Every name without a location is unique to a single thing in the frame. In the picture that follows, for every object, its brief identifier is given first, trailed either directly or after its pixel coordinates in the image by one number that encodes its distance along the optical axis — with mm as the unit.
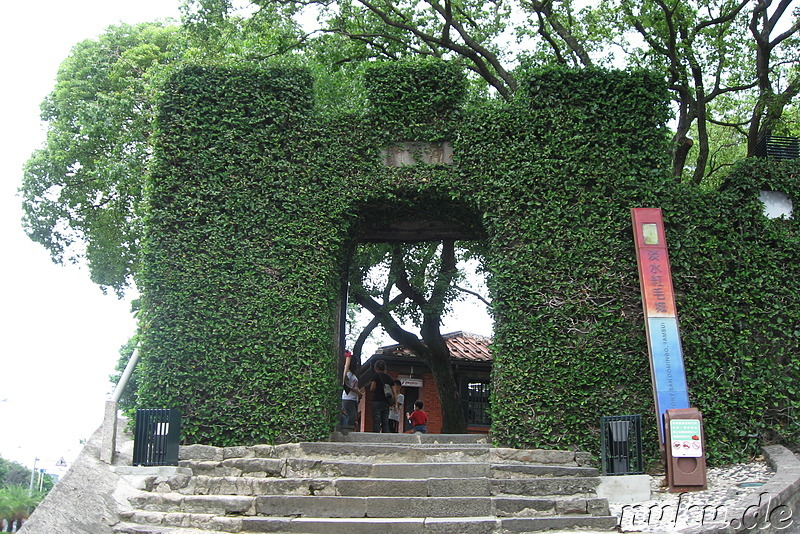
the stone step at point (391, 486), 6727
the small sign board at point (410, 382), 18750
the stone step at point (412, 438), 8219
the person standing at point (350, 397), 10336
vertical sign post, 7844
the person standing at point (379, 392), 10562
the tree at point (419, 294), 14125
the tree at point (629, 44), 12203
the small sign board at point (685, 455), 6996
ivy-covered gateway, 8195
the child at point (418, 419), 11602
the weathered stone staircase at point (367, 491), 6273
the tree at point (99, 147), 14133
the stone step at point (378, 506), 6398
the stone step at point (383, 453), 7547
